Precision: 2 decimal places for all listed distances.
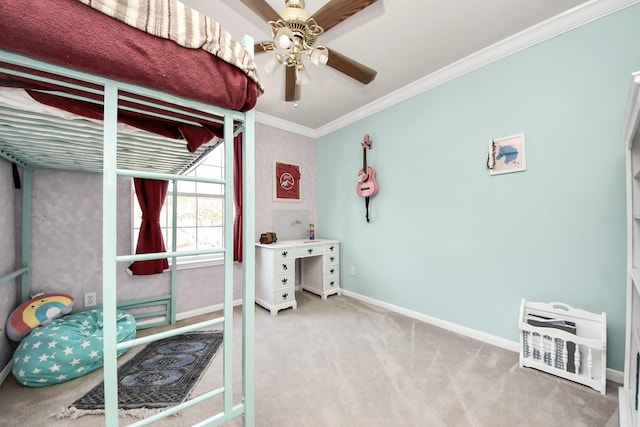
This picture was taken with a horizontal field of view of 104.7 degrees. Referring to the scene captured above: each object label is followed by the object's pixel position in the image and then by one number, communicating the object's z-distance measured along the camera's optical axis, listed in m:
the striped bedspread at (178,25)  0.66
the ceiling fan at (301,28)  1.33
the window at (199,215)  2.67
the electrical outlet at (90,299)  2.17
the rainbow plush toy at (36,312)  1.68
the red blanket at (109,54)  0.57
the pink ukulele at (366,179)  2.95
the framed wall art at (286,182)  3.40
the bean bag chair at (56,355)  1.51
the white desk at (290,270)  2.76
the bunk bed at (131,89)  0.62
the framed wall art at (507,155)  1.91
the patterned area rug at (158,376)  1.37
